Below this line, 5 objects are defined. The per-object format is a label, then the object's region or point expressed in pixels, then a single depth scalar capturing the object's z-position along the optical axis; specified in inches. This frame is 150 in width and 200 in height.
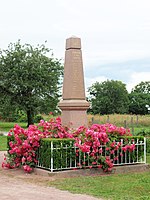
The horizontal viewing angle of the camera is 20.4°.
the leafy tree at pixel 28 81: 1390.3
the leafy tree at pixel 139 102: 3255.4
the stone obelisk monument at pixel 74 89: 492.7
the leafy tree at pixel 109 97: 3221.0
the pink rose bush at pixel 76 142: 434.6
